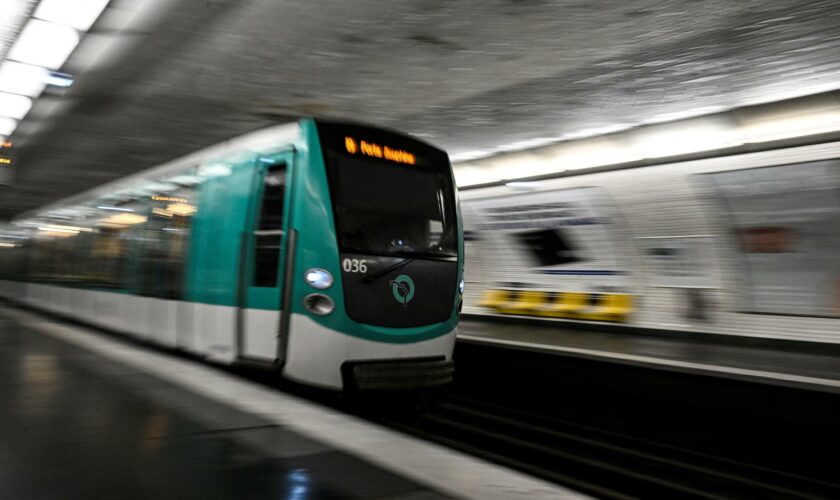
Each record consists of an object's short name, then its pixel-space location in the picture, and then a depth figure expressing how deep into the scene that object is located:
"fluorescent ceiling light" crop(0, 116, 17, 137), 11.50
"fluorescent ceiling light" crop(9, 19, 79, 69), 7.28
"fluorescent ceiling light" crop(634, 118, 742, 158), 8.99
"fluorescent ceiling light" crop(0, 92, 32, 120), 10.05
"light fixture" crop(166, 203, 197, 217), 7.59
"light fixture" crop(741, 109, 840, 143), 8.00
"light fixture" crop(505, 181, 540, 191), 12.84
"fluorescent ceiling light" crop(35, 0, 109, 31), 6.57
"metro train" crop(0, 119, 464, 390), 5.66
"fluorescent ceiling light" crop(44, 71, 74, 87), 8.78
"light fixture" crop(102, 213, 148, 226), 9.75
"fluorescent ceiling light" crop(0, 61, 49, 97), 8.57
